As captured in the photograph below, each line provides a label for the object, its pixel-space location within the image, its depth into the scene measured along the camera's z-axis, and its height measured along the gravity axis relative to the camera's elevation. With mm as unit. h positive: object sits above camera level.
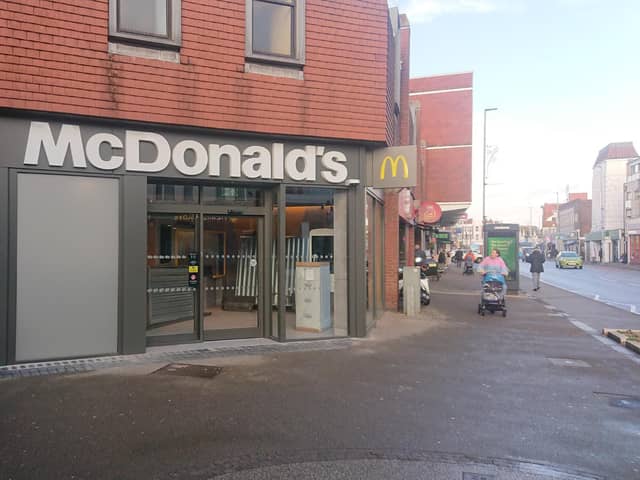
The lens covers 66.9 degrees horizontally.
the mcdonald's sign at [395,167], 9195 +1570
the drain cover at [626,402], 5449 -1763
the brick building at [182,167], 6930 +1316
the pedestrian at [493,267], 12555 -462
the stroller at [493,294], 12195 -1143
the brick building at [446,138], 33500 +7847
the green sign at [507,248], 18672 +49
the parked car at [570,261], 42594 -1021
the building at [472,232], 129375 +4566
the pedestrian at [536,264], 19891 -604
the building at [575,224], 86212 +4628
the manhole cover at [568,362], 7293 -1741
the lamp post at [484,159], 32875 +6255
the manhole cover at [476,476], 3713 -1755
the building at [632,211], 55781 +4640
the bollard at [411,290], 12023 -1039
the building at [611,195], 64938 +7509
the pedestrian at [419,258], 16850 -312
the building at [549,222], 111625 +7331
